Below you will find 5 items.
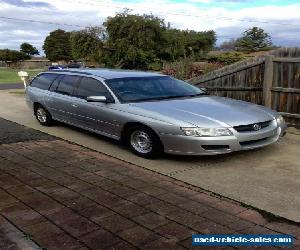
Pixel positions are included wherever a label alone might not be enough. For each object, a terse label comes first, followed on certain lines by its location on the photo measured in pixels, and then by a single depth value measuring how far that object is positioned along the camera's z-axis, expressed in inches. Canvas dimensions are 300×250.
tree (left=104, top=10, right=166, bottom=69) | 708.6
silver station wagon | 157.6
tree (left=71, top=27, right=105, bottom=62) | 725.4
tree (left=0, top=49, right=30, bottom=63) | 1944.7
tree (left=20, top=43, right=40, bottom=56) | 2270.0
